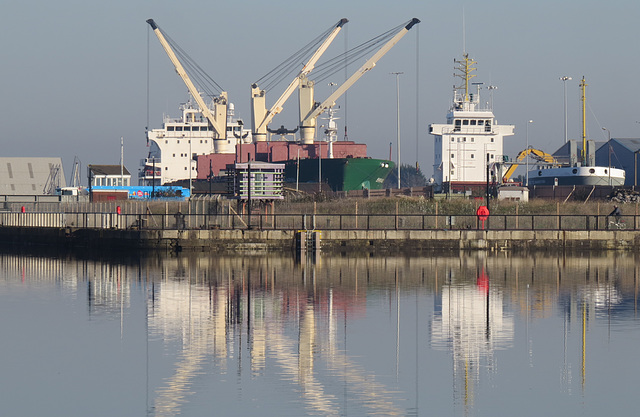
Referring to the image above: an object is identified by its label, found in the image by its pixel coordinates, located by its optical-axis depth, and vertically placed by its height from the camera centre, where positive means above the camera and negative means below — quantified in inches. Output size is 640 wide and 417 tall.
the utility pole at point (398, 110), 3818.4 +332.5
